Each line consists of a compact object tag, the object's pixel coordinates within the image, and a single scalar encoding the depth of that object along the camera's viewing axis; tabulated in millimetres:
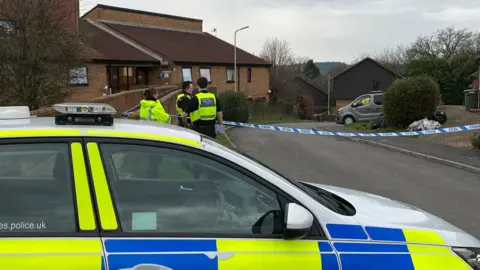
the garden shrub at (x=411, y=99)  18406
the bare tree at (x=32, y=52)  11016
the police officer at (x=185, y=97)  8625
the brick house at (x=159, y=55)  34406
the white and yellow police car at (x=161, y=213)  2166
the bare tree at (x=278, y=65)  64812
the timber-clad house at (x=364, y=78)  61500
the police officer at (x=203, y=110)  8531
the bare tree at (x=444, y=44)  60281
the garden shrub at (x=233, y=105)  28781
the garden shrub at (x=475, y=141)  12441
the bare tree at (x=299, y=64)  83206
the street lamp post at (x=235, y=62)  42594
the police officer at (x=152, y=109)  9078
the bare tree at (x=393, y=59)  80388
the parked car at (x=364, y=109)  26078
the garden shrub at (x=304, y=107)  52825
